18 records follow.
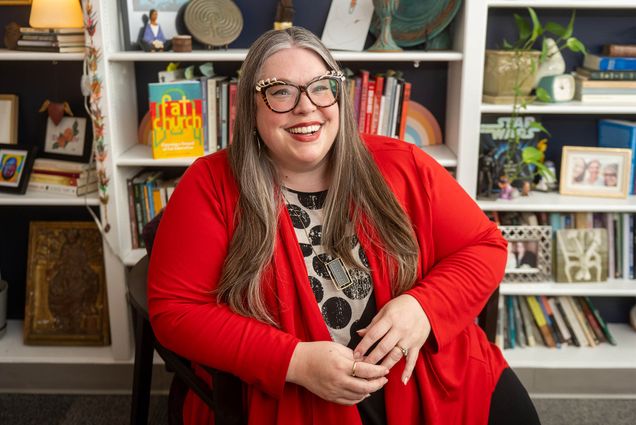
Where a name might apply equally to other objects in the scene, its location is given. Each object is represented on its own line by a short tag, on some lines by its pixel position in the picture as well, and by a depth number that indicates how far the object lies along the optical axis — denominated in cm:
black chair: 142
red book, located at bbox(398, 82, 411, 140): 238
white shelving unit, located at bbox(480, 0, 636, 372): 229
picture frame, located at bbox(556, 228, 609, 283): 252
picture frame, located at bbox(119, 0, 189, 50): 234
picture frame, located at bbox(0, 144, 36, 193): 248
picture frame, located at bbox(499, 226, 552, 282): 249
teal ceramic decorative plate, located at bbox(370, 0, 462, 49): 238
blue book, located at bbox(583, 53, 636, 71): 238
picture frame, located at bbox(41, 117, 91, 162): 257
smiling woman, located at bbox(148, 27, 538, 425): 142
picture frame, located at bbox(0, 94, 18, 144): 262
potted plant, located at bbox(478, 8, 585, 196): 234
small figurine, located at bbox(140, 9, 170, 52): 233
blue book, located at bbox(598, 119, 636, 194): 247
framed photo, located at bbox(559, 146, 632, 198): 247
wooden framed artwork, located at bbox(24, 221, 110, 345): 264
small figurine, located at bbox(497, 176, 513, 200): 244
